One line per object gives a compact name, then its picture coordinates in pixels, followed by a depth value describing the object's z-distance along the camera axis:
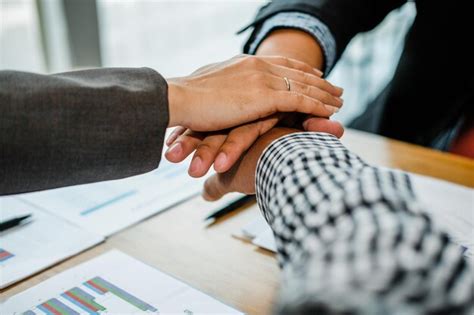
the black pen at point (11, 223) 0.86
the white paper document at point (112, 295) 0.69
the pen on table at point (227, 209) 0.91
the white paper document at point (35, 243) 0.77
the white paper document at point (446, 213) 0.83
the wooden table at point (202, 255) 0.74
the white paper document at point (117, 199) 0.90
